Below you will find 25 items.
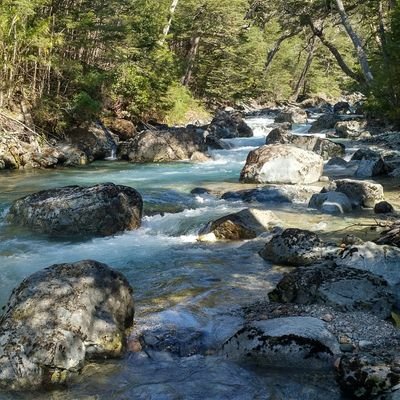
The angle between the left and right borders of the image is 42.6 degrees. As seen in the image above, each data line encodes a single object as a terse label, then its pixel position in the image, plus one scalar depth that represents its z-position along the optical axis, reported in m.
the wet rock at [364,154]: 14.47
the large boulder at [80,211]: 8.39
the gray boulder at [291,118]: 27.28
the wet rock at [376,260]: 5.20
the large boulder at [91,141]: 16.61
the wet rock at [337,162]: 14.90
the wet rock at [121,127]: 19.53
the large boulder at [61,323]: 3.86
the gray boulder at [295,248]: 6.29
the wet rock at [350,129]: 20.05
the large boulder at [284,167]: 12.30
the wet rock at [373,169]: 12.86
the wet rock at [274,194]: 10.38
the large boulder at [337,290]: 4.73
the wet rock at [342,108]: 31.08
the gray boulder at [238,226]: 7.75
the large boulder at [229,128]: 21.98
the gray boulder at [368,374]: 3.36
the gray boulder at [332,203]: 9.18
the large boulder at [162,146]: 16.81
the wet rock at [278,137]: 17.94
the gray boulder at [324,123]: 22.82
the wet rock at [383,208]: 9.01
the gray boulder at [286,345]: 3.94
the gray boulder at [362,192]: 9.61
